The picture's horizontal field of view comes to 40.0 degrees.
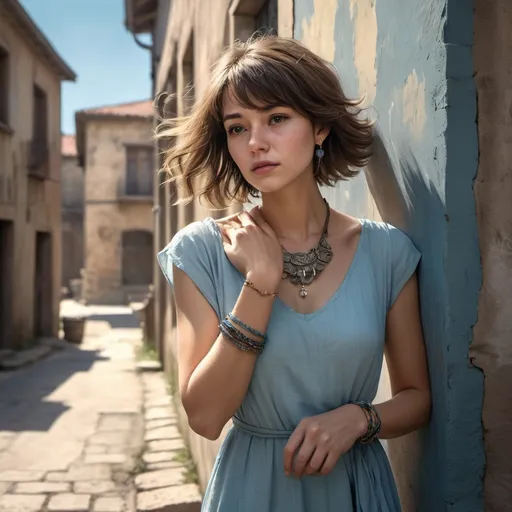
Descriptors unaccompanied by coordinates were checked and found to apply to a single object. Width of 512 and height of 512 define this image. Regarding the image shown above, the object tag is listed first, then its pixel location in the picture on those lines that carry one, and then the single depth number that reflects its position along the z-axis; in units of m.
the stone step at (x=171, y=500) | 4.53
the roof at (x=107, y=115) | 24.64
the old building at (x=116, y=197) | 25.16
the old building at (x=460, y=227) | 1.41
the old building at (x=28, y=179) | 12.27
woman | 1.49
